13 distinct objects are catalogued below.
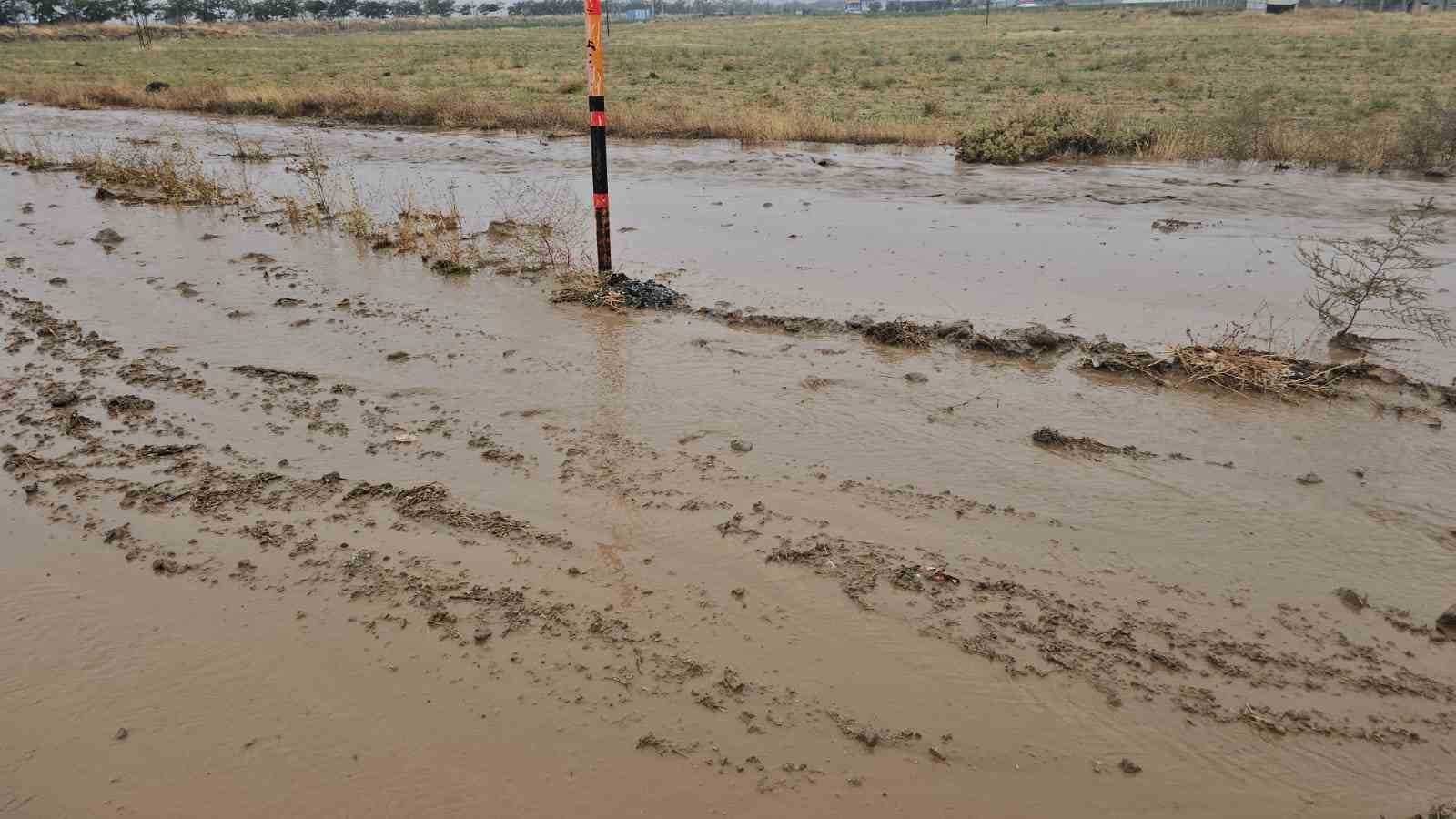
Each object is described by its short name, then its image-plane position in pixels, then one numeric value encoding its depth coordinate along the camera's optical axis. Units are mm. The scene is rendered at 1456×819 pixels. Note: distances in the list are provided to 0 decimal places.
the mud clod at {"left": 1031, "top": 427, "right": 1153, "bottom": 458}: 5395
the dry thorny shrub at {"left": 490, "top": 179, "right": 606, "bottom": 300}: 8711
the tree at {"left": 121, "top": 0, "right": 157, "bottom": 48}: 59525
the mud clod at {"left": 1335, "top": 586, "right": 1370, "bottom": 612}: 4000
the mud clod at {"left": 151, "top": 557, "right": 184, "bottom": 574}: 4188
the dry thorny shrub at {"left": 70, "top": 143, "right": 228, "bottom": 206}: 12328
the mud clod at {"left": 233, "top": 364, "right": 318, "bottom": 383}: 6309
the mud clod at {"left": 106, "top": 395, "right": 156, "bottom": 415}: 5770
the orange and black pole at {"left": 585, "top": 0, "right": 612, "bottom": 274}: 7477
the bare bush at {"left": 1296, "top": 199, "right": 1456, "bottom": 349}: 7070
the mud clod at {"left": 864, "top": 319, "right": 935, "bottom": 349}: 7039
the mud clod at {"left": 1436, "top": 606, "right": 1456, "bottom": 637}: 3803
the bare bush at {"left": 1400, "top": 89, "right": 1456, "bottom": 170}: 14828
